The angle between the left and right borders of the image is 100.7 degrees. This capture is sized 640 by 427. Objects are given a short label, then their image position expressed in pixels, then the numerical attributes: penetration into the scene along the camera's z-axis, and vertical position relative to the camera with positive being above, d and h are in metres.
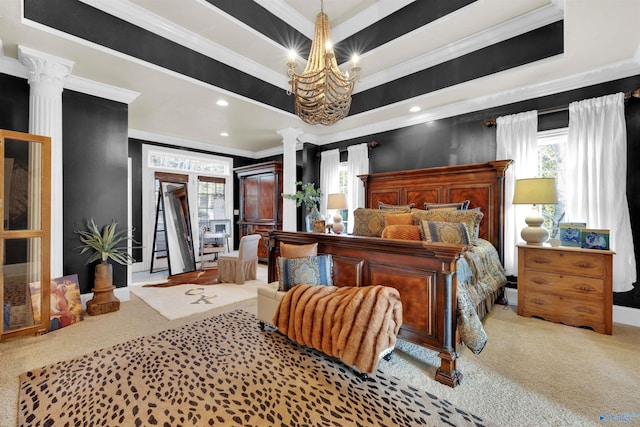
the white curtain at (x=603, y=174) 2.79 +0.43
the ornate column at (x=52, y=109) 2.73 +1.12
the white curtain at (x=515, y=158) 3.33 +0.69
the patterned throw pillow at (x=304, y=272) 2.46 -0.55
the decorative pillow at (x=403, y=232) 3.08 -0.23
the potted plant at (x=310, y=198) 3.46 +0.26
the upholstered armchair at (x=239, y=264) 4.46 -0.87
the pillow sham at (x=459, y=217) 3.15 -0.05
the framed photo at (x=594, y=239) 2.65 -0.26
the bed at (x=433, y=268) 1.89 -0.47
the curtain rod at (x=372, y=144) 4.85 +1.27
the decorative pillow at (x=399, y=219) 3.56 -0.08
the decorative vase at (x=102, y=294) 3.09 -0.97
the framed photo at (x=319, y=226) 3.20 -0.16
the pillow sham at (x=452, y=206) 3.68 +0.10
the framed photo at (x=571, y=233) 2.84 -0.22
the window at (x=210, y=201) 6.32 +0.31
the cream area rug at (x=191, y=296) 3.28 -1.18
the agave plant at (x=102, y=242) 3.21 -0.35
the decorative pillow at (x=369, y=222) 3.83 -0.13
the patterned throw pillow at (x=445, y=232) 2.92 -0.21
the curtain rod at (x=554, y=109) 2.74 +1.24
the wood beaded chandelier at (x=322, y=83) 2.29 +1.16
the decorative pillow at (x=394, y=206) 4.01 +0.11
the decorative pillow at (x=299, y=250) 2.65 -0.38
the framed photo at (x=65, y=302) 2.74 -0.96
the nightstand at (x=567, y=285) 2.59 -0.75
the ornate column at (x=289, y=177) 5.08 +0.70
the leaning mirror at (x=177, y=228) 5.12 -0.30
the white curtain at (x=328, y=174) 5.43 +0.81
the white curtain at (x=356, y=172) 4.96 +0.78
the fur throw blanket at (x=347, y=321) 1.84 -0.81
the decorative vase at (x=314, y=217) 3.35 -0.05
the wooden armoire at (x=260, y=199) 5.77 +0.32
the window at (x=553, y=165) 3.27 +0.60
